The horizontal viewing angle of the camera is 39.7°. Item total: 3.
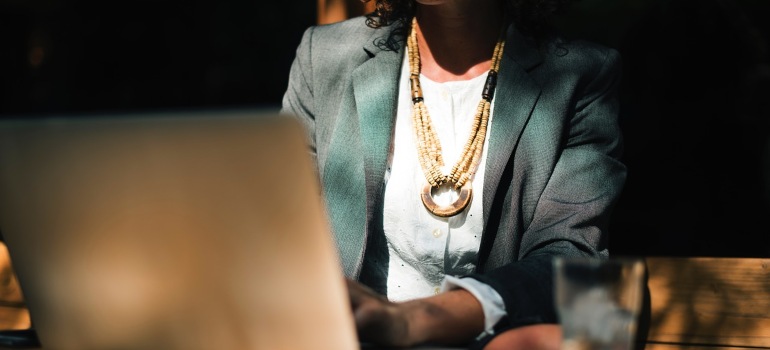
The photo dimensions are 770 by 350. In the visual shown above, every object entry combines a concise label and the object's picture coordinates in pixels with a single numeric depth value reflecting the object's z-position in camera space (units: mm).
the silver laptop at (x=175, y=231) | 1035
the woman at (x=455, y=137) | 2098
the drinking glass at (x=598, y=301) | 1122
